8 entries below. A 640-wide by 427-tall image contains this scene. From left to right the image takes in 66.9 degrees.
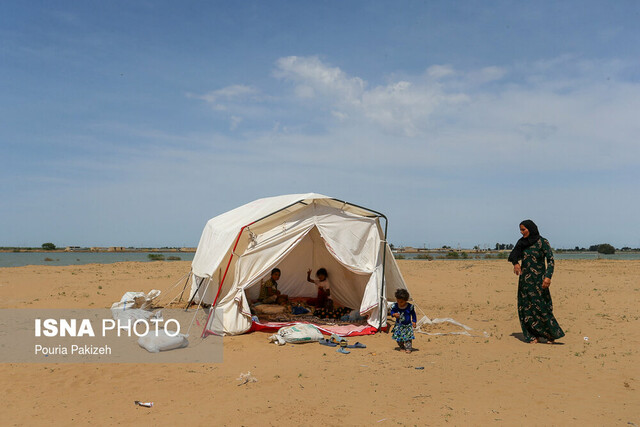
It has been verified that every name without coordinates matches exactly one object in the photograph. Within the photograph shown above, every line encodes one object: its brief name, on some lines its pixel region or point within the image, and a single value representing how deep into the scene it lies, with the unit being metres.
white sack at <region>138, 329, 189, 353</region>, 6.89
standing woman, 7.56
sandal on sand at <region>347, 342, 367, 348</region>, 7.53
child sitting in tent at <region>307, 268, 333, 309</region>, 10.30
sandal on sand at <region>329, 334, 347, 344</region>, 7.80
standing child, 7.26
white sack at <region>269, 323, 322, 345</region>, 7.70
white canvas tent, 8.19
